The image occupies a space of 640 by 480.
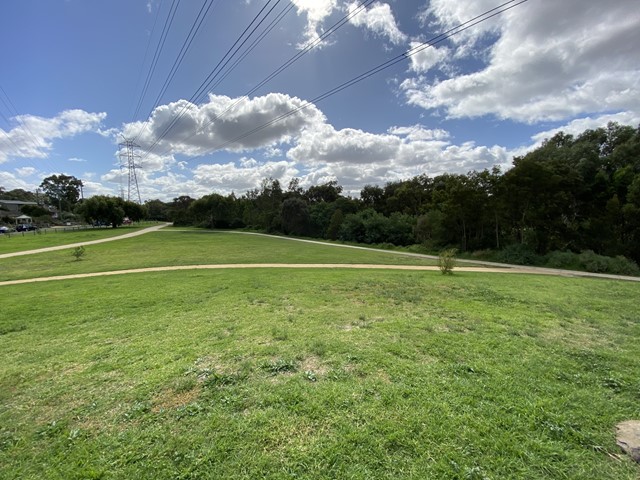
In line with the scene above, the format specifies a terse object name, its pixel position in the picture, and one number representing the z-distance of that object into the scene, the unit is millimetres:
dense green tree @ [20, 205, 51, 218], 72331
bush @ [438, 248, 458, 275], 11742
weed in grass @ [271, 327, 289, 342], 4582
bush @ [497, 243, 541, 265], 18062
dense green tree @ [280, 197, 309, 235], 45375
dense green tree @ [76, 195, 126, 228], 48075
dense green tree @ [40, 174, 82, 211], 84000
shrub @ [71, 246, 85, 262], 16750
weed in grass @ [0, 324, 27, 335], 5478
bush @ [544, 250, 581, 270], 16203
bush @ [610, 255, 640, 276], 14242
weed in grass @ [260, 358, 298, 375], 3570
